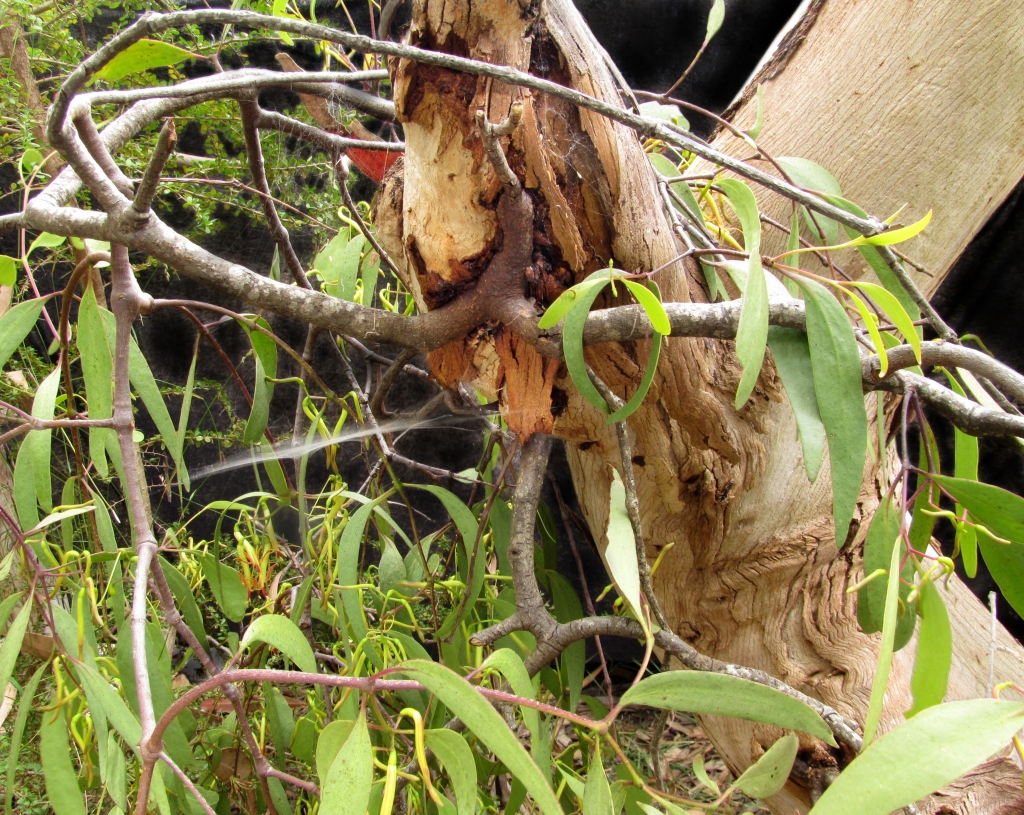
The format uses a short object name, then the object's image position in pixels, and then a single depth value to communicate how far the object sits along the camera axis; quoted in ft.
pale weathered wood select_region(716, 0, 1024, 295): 1.93
